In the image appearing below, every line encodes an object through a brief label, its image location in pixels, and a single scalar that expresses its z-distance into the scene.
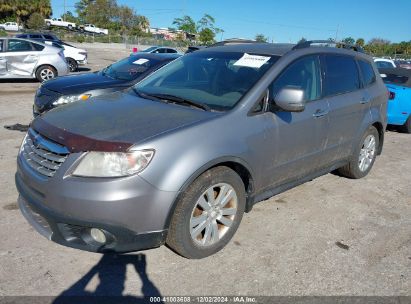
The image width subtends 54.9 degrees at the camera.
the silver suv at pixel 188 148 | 2.74
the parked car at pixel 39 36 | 23.63
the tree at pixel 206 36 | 54.63
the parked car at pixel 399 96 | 8.32
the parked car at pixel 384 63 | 14.81
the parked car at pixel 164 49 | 26.37
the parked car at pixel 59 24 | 77.31
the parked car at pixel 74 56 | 18.41
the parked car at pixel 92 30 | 78.79
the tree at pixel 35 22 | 70.38
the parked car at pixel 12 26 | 61.09
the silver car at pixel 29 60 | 13.16
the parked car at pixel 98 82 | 6.61
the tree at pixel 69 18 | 99.69
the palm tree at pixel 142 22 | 102.97
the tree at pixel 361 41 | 74.94
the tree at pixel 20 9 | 70.24
